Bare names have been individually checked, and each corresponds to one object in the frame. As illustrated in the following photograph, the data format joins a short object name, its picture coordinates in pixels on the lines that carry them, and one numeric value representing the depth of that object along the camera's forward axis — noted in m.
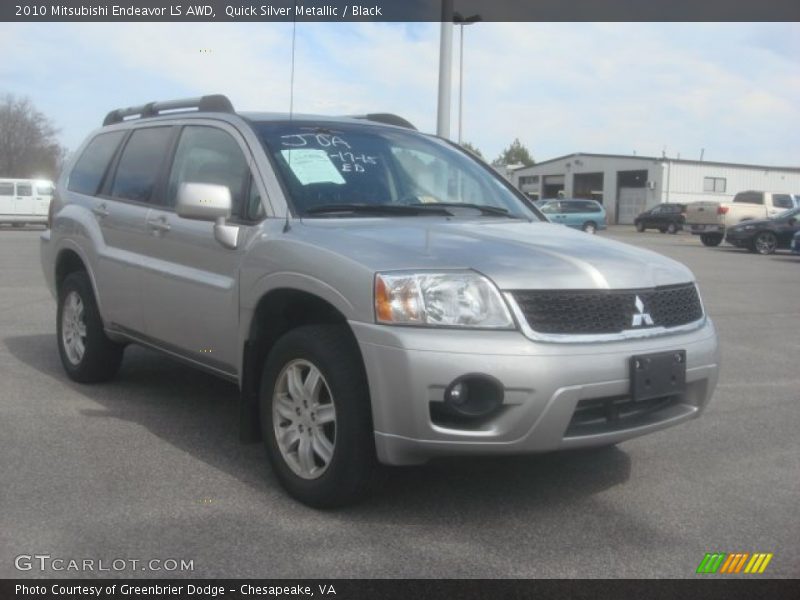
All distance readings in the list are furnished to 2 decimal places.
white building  52.81
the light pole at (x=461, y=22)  9.80
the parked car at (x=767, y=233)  23.67
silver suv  3.30
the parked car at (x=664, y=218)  40.50
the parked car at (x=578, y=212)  33.47
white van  30.69
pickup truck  28.52
